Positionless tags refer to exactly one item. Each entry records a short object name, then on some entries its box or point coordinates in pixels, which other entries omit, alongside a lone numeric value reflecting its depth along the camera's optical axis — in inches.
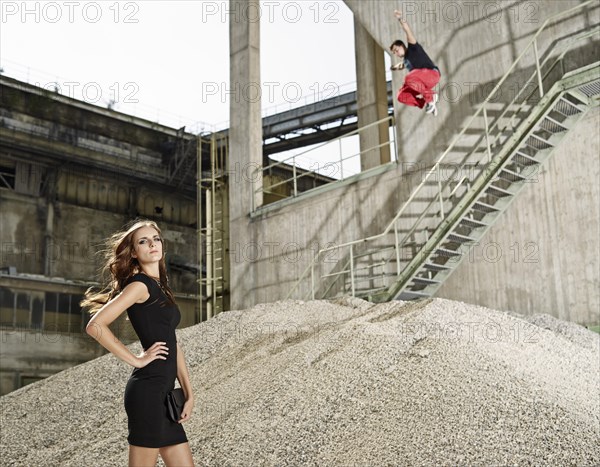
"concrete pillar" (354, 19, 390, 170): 695.1
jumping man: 400.5
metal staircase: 420.5
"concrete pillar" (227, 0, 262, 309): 663.8
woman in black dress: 122.3
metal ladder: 791.7
